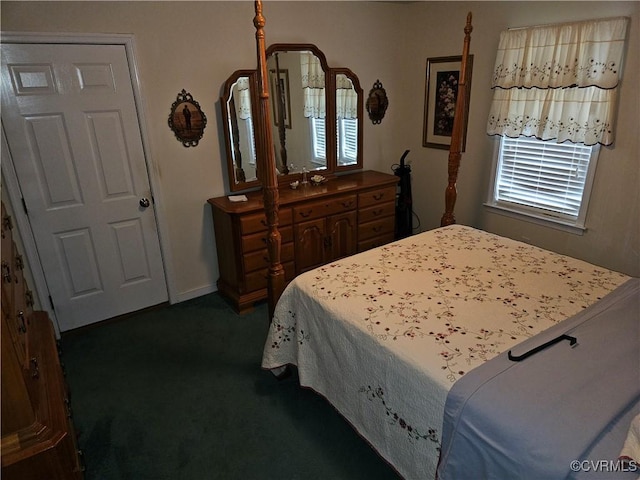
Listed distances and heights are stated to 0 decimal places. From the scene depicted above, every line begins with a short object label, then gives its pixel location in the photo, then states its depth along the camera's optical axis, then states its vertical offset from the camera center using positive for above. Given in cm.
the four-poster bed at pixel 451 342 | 121 -87
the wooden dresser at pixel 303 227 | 305 -92
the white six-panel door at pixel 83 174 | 246 -33
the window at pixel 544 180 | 289 -56
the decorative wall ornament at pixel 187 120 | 292 +0
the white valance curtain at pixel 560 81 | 255 +16
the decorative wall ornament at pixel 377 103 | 397 +9
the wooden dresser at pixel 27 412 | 116 -90
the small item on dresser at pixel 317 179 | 365 -58
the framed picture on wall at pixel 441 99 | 359 +9
